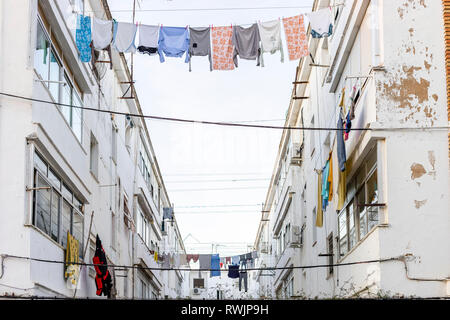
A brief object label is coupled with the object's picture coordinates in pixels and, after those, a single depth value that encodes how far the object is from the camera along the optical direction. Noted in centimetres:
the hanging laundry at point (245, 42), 1902
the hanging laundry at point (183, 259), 4721
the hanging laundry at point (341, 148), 1703
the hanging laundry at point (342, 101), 1816
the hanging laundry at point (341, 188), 1783
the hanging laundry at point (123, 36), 1842
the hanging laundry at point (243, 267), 4666
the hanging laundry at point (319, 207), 2122
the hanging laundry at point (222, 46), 1906
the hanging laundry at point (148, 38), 1870
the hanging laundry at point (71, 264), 1728
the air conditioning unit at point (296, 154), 3005
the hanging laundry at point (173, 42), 1884
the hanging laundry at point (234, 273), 4638
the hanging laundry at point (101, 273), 2048
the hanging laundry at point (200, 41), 1898
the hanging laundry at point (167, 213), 4598
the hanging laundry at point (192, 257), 4368
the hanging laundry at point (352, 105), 1714
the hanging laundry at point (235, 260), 4456
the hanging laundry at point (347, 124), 1712
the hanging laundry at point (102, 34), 1847
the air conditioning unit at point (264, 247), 4978
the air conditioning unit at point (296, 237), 2973
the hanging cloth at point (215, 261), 4356
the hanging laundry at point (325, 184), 1948
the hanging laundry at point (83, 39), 1828
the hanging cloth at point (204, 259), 4353
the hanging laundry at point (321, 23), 1892
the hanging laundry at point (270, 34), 1897
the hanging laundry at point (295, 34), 1891
